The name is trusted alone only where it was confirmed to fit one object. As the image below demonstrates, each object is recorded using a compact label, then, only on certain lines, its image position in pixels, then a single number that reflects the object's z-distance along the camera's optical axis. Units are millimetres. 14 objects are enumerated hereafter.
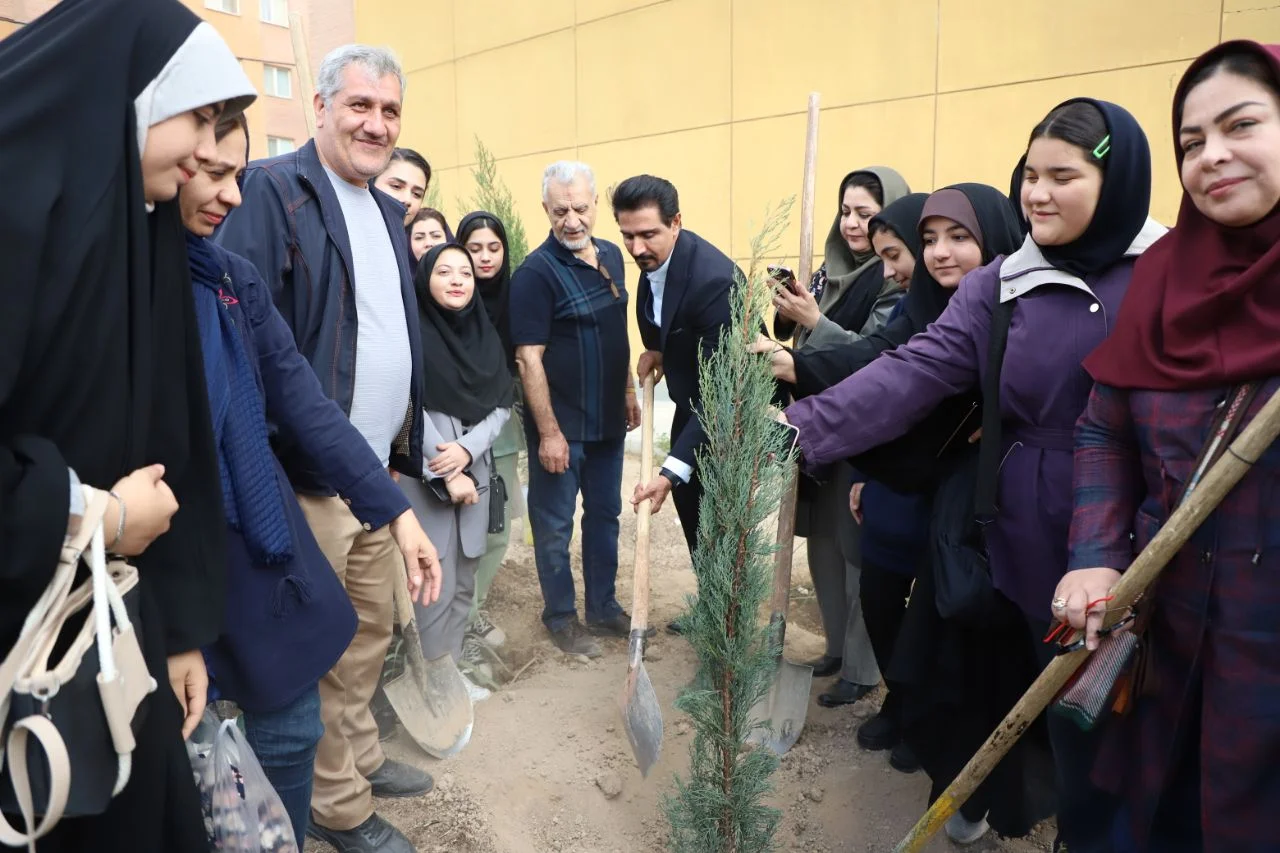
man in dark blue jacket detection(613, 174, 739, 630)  3744
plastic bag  1635
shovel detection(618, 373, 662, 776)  2783
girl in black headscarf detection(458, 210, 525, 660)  4254
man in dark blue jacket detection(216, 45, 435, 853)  2656
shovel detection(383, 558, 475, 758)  3410
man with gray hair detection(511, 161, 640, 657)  4234
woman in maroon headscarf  1735
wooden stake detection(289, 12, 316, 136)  4129
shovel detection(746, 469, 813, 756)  3275
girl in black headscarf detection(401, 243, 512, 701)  3650
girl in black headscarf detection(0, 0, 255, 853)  1203
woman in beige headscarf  3580
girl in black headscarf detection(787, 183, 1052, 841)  2576
